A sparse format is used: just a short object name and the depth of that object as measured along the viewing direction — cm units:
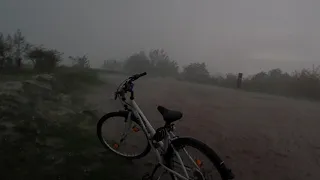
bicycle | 193
